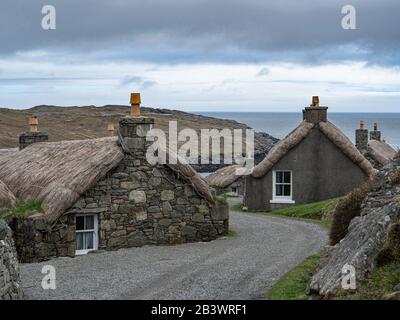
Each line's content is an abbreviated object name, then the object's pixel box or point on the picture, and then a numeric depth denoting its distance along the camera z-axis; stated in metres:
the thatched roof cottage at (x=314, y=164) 30.86
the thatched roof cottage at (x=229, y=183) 42.53
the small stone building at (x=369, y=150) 40.56
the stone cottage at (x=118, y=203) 19.59
